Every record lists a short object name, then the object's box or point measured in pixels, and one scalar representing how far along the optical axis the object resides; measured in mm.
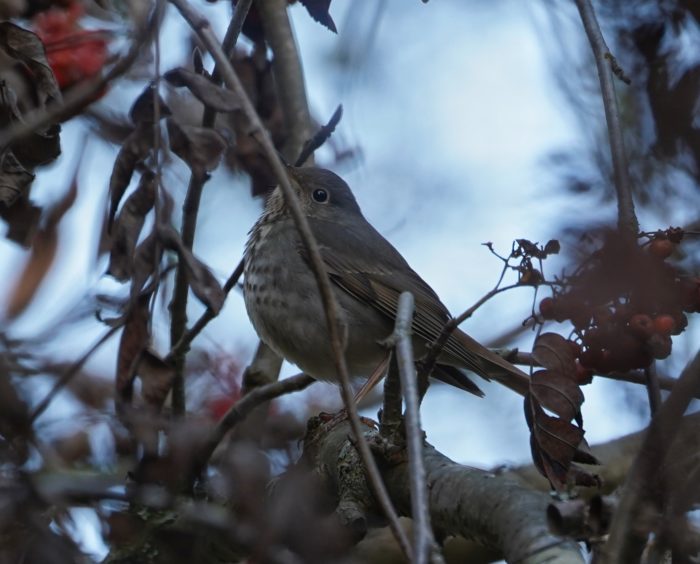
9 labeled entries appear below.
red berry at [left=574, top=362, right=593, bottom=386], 5711
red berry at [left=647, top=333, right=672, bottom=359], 5258
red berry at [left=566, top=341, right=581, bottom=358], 5602
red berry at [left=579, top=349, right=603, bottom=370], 5582
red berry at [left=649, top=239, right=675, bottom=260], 5246
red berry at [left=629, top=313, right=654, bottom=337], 5242
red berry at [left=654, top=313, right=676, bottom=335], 5270
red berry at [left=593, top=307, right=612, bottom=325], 5359
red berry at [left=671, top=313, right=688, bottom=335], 5391
